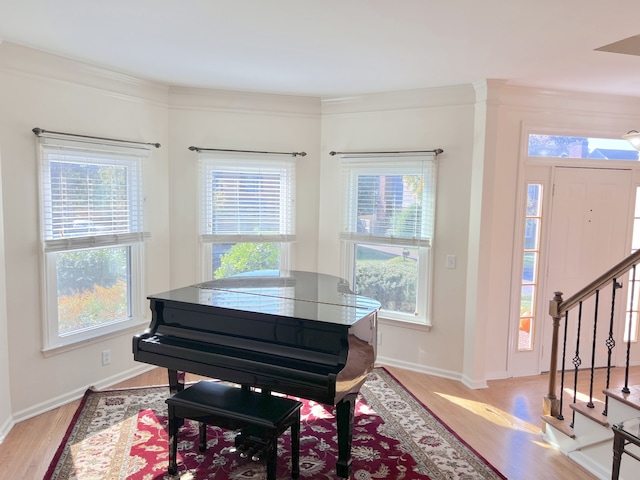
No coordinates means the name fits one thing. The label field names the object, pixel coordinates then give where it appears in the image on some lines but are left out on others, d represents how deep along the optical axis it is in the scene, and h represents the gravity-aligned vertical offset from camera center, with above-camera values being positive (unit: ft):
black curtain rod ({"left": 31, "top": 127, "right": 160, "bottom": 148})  10.54 +1.71
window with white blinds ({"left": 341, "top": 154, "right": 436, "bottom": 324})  13.85 -0.52
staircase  8.59 -4.20
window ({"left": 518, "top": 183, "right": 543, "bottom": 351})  13.74 -1.52
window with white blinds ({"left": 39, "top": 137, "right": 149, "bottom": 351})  11.16 -0.87
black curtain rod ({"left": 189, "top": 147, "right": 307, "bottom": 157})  14.12 +1.80
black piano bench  7.67 -3.53
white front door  13.97 -0.66
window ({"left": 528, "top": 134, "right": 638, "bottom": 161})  13.61 +2.10
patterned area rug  8.70 -4.96
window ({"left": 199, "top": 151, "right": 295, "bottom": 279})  14.52 -0.09
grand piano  7.75 -2.46
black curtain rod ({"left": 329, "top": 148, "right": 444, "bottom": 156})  13.34 +1.83
